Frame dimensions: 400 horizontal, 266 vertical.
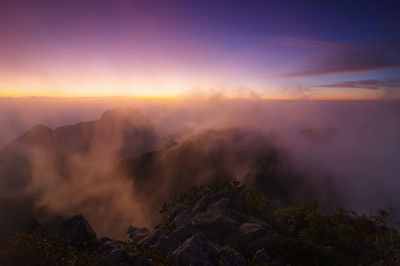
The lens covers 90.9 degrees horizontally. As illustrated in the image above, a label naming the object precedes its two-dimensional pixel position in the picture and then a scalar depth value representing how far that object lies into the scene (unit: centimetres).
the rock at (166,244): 1887
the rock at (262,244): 1828
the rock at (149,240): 2248
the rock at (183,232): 2042
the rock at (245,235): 1955
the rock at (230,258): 1568
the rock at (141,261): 1505
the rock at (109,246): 1869
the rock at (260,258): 1611
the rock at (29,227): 1610
